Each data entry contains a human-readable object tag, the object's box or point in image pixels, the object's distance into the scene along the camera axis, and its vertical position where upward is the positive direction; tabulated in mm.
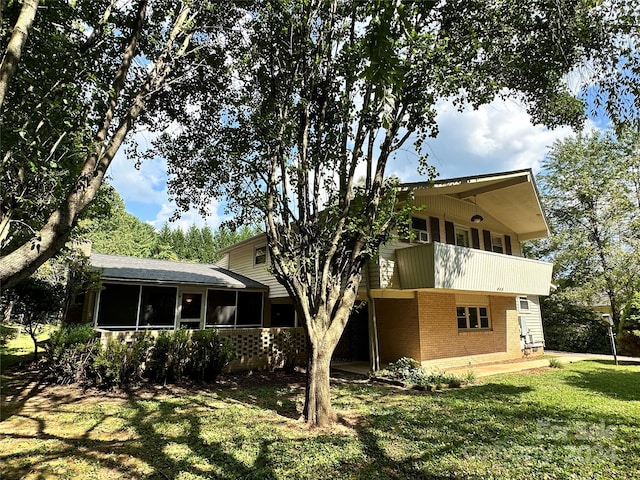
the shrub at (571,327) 19938 -737
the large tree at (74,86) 3534 +3370
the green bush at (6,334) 16203 -1273
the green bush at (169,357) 8992 -1210
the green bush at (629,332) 14367 -708
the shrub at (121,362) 7996 -1211
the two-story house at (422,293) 11320 +773
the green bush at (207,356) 9477 -1210
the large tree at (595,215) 19078 +5959
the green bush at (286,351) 11672 -1332
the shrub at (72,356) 8219 -1070
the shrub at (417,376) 9507 -1784
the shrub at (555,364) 13164 -1869
